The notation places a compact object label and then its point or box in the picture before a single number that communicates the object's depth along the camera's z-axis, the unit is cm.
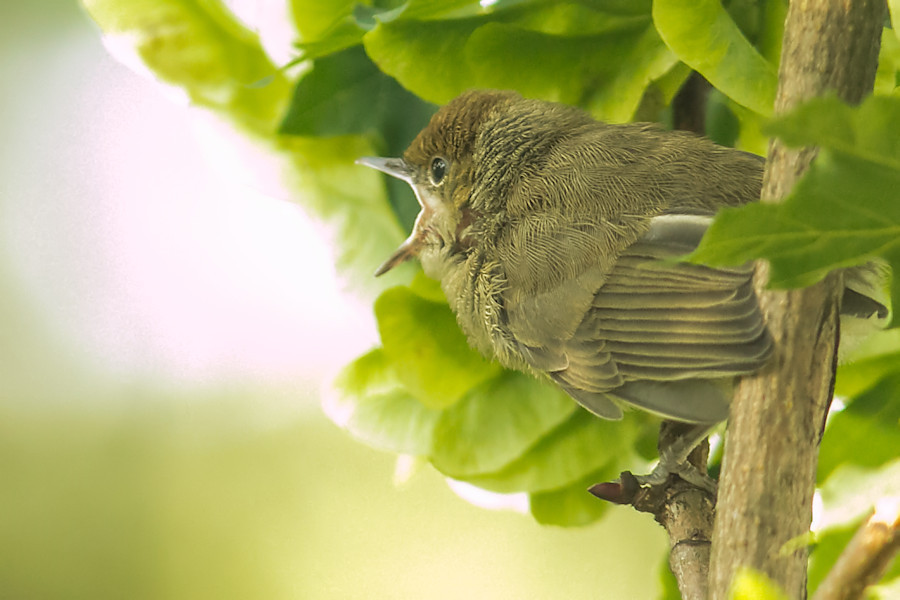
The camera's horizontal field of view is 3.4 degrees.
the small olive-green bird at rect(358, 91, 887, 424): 276
